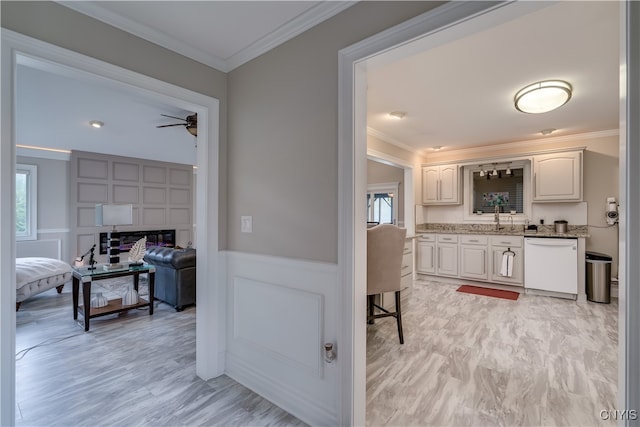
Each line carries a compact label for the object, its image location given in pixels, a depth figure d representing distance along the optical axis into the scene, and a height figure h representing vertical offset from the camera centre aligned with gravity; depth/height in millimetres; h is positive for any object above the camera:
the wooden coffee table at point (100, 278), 3217 -879
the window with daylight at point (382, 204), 6996 +213
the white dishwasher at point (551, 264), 4277 -767
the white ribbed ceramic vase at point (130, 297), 3601 -1059
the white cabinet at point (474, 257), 5080 -778
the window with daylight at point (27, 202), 5336 +164
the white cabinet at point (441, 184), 5641 +560
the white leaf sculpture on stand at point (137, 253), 3820 -551
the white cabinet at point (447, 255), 5371 -781
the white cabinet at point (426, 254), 5602 -793
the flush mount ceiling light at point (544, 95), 2750 +1119
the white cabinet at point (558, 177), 4527 +581
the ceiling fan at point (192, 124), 3145 +953
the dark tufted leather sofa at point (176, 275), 3770 -839
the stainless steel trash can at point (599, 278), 4129 -921
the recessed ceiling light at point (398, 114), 3693 +1261
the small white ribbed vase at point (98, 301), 3478 -1072
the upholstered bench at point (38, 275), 3564 -841
